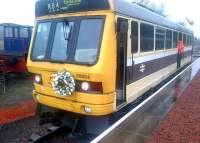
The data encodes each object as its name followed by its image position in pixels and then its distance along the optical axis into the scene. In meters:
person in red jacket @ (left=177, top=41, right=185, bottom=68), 17.04
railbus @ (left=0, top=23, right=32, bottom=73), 15.97
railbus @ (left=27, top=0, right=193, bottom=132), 6.41
